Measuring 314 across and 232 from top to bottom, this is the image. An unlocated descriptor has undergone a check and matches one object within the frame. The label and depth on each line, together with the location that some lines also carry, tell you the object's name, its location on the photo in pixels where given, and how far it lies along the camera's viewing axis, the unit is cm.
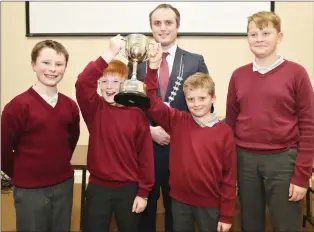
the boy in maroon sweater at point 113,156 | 161
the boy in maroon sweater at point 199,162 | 156
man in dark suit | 187
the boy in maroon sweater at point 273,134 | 159
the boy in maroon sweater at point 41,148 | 153
